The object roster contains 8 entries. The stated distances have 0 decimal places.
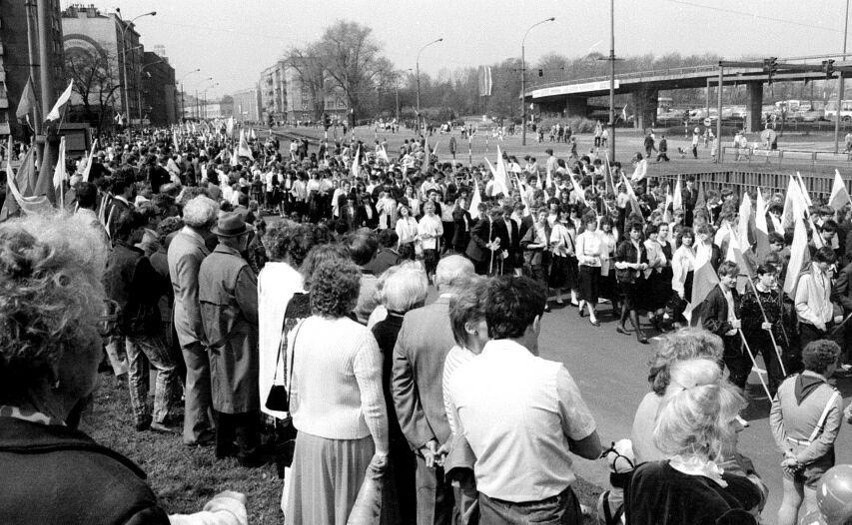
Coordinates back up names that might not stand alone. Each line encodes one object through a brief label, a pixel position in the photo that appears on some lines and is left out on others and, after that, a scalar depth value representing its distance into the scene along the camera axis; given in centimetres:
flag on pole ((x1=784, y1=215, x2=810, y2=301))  893
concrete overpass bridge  5934
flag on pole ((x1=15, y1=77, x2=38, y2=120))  1493
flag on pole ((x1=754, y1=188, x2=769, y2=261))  1133
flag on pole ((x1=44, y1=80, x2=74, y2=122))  1144
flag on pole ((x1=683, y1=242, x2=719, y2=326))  862
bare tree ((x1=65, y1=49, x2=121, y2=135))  6544
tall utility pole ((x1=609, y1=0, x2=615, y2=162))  3198
